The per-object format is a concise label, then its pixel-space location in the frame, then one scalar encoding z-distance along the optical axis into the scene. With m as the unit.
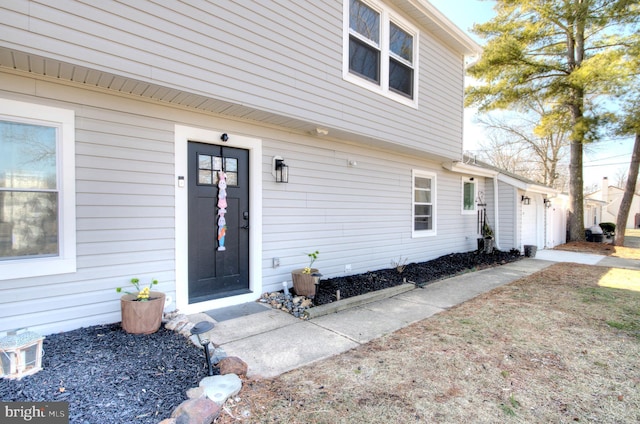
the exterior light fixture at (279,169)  4.89
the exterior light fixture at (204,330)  2.53
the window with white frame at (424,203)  7.95
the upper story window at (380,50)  5.47
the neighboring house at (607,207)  22.94
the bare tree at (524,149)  22.88
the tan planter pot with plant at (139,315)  3.20
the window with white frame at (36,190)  2.98
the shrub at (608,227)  18.02
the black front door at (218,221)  4.19
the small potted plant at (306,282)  4.66
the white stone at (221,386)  2.32
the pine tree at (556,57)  10.64
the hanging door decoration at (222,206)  4.36
